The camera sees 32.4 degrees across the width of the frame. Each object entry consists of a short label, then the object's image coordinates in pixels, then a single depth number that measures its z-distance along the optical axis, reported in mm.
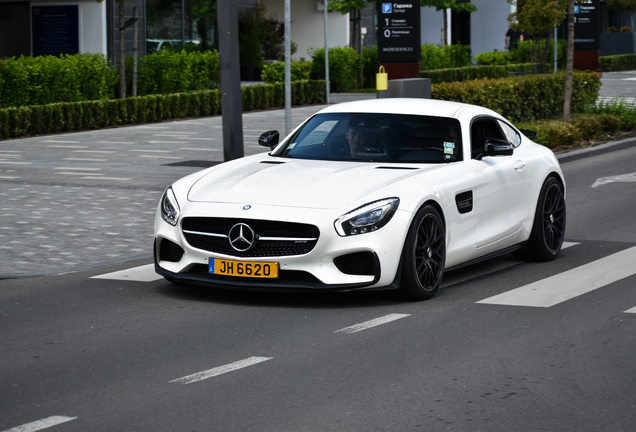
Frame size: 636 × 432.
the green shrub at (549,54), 47656
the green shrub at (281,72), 31312
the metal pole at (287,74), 15926
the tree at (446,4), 41344
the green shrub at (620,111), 22719
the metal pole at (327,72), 30891
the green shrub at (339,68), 34062
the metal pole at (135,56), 26625
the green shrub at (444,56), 41625
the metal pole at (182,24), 36312
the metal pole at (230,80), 13820
